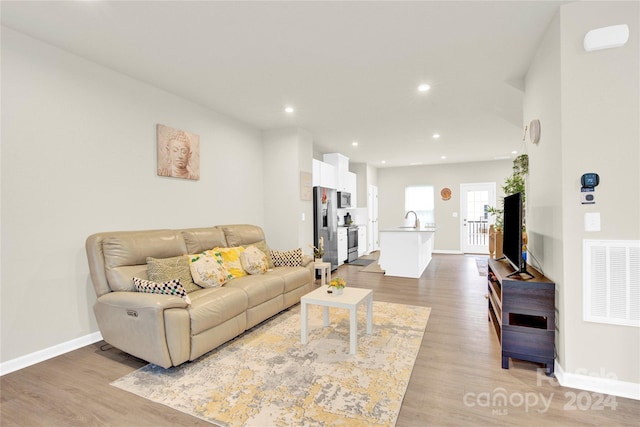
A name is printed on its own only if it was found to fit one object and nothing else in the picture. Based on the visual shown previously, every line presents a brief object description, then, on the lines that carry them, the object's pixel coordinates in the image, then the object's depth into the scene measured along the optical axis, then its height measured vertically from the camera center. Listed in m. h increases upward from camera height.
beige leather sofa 2.25 -0.79
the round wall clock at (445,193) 8.97 +0.48
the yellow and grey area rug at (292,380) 1.82 -1.23
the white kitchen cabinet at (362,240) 7.84 -0.82
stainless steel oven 7.07 -0.81
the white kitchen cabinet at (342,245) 6.58 -0.78
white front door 8.58 -0.21
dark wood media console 2.16 -0.86
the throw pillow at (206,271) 3.04 -0.62
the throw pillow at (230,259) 3.40 -0.56
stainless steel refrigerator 5.63 -0.21
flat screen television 2.33 -0.21
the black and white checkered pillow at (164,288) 2.42 -0.63
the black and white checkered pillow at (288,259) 4.06 -0.66
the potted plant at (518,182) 3.21 +0.32
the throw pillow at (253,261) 3.61 -0.62
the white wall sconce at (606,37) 1.92 +1.11
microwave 6.91 +0.26
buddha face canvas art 3.50 +0.72
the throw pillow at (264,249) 4.07 -0.53
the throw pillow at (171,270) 2.79 -0.56
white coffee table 2.60 -0.84
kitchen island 5.47 -0.79
